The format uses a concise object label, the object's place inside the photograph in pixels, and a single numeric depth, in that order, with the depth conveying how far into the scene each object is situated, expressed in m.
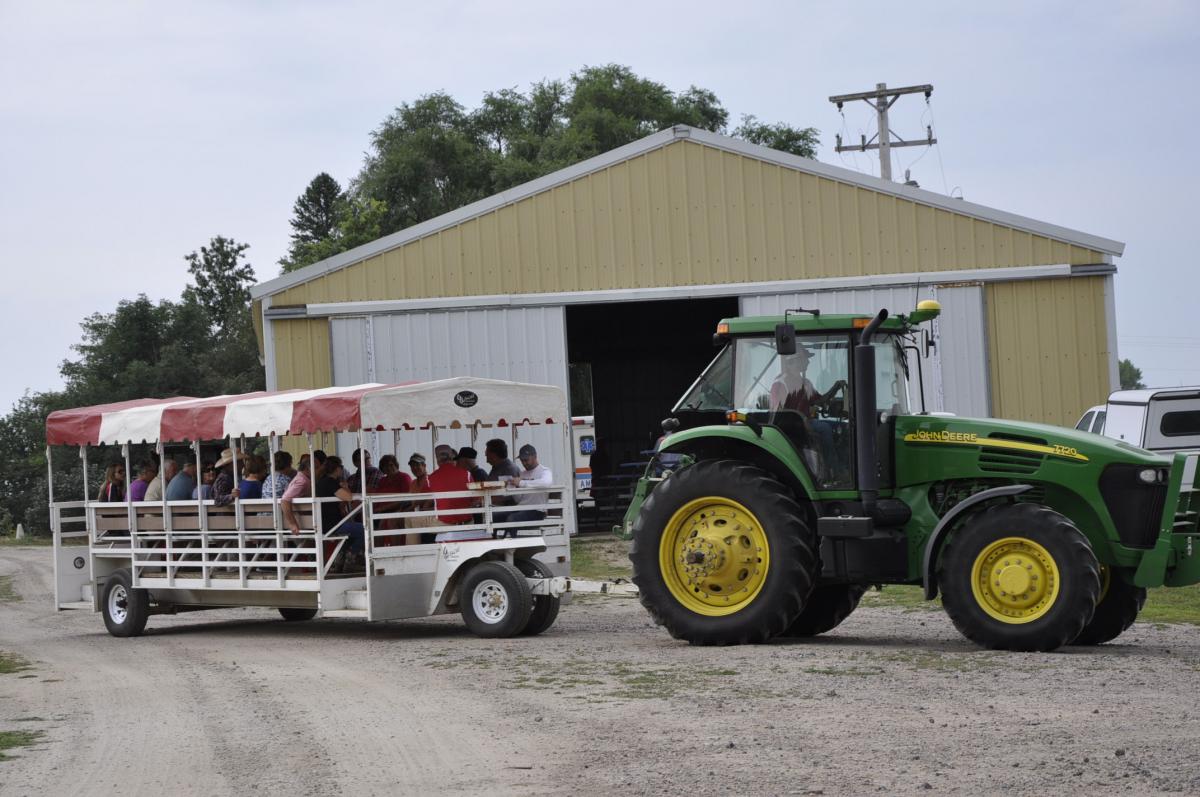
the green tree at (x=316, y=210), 79.00
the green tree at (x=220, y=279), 78.62
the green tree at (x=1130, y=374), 141.62
